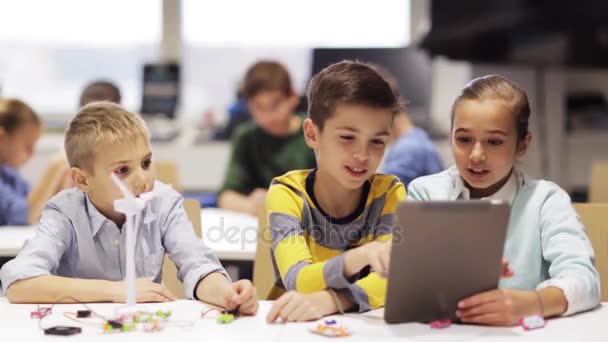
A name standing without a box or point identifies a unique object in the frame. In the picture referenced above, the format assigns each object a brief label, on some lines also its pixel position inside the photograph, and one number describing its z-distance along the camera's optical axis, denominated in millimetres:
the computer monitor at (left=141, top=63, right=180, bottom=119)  5061
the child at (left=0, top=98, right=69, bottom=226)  3205
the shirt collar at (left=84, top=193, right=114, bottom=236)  2278
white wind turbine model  2088
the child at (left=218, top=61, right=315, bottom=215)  3572
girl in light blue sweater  2185
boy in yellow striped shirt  2099
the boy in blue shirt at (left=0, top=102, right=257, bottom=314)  2158
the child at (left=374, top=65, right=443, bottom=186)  3170
